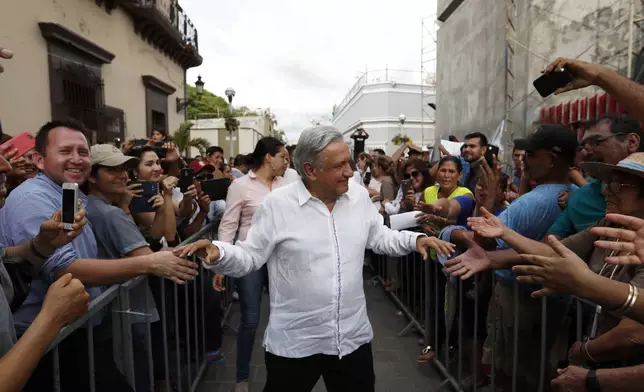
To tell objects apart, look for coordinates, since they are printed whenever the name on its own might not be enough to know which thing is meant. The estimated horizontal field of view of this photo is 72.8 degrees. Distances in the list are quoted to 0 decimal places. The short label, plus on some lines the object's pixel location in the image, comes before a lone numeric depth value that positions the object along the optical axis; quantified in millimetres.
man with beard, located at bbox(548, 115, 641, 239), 2582
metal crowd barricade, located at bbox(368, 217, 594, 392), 2803
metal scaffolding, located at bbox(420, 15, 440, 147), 41991
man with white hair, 2396
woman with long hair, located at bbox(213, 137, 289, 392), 3712
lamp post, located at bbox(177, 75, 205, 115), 16291
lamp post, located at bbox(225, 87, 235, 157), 18781
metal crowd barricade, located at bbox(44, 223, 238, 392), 2089
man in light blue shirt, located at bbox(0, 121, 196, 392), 2148
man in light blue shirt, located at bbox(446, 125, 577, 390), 2900
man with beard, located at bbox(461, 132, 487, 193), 5195
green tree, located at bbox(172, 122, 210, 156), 14961
